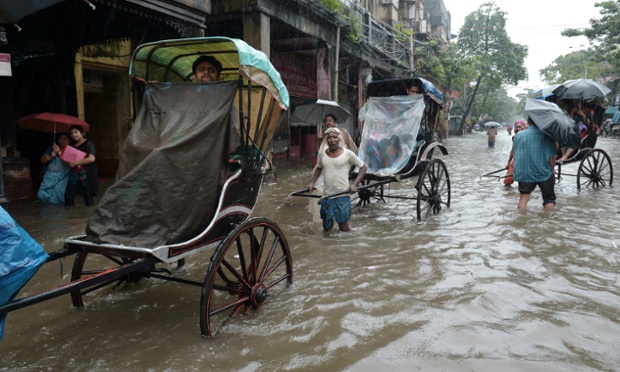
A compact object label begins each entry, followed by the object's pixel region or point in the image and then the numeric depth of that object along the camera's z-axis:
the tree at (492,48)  42.28
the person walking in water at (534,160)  6.80
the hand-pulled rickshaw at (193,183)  3.07
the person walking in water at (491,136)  24.51
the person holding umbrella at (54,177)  7.71
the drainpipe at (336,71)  15.00
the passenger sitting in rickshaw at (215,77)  3.58
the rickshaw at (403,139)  7.06
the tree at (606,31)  28.77
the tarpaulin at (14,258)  2.16
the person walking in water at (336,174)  5.88
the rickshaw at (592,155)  9.12
